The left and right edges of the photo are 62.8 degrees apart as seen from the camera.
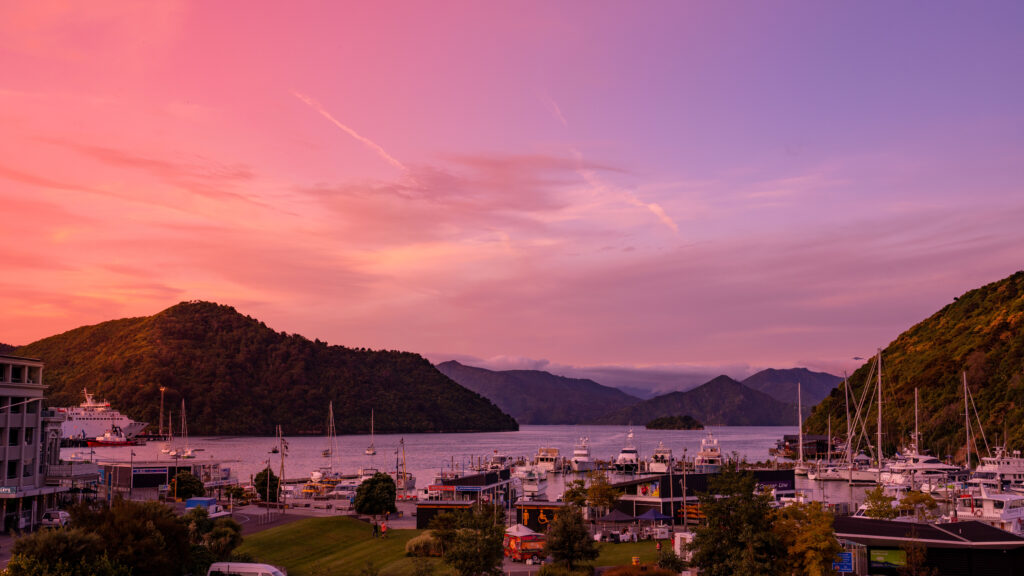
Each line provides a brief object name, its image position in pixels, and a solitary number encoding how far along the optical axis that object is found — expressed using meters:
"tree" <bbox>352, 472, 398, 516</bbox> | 70.88
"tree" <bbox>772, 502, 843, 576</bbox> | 39.75
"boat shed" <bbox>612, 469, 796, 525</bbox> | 69.12
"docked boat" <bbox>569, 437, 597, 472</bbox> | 188.29
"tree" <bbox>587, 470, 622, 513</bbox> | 77.06
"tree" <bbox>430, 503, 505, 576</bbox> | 42.53
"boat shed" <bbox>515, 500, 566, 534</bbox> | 64.19
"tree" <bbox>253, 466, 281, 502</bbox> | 83.06
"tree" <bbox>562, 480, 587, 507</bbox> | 72.55
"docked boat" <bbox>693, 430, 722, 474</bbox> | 159.34
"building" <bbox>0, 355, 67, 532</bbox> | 62.31
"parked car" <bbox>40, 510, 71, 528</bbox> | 58.16
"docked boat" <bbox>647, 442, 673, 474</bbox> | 155.00
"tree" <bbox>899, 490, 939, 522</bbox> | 73.31
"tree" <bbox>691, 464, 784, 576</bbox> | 39.59
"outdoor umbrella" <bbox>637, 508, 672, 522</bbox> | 63.84
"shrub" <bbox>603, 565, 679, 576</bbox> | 43.72
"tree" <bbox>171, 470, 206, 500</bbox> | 83.56
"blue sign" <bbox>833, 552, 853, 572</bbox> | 44.53
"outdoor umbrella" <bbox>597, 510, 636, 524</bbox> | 63.66
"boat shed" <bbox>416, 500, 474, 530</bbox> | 65.19
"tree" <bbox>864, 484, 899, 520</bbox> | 68.38
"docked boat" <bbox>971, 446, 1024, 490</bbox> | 110.44
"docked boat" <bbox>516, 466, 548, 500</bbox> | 138.00
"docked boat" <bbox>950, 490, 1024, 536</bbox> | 67.50
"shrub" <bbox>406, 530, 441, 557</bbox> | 53.84
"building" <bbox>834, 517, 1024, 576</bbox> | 44.88
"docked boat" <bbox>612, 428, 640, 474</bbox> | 179.99
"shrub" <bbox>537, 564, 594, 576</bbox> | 45.44
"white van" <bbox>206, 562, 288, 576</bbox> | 41.25
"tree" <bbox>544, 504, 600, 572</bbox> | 47.34
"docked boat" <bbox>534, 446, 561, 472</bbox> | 183.25
